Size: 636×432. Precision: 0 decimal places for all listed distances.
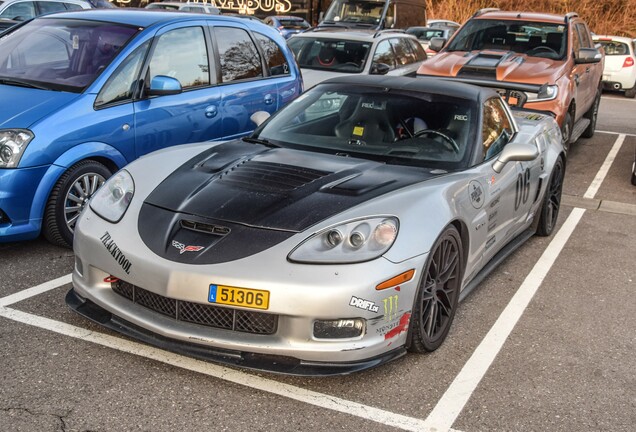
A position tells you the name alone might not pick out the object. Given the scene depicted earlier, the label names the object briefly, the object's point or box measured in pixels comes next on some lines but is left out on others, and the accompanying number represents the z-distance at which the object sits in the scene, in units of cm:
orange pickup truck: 924
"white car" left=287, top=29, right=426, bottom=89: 1159
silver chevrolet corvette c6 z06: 370
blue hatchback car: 550
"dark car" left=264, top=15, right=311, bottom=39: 2525
